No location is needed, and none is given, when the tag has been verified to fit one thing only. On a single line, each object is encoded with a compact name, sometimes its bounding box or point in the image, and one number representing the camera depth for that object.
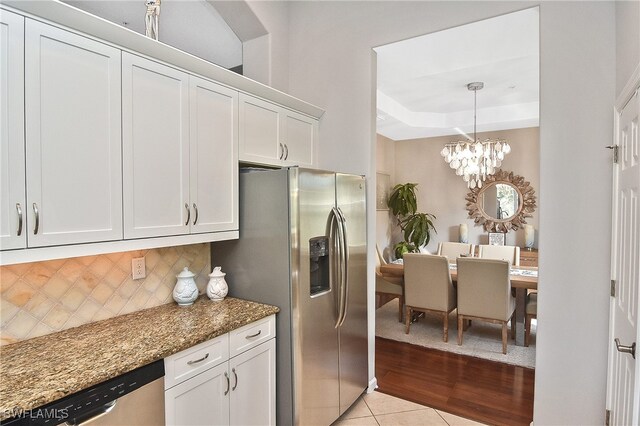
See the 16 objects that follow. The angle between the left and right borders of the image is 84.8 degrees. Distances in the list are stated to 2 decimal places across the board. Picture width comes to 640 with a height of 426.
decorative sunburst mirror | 5.59
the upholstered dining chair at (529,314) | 3.61
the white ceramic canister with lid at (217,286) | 2.28
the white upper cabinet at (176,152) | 1.67
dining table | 3.59
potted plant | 5.93
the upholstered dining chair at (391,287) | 4.46
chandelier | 4.68
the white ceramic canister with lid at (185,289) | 2.16
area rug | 3.50
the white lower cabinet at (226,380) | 1.59
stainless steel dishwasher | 1.15
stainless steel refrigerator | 2.11
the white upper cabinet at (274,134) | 2.29
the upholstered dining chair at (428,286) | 3.81
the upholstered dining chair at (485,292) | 3.50
